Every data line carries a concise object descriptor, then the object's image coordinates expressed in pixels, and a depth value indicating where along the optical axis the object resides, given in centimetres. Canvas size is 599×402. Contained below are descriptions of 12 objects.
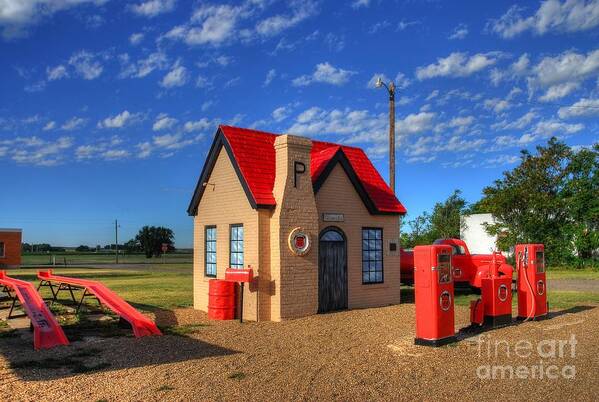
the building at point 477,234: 3778
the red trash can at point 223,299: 1280
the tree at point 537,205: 3534
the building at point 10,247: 4691
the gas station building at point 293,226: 1280
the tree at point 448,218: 4319
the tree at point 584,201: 3422
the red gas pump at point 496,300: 1106
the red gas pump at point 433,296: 916
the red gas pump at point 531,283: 1196
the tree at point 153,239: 8644
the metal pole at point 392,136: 2189
